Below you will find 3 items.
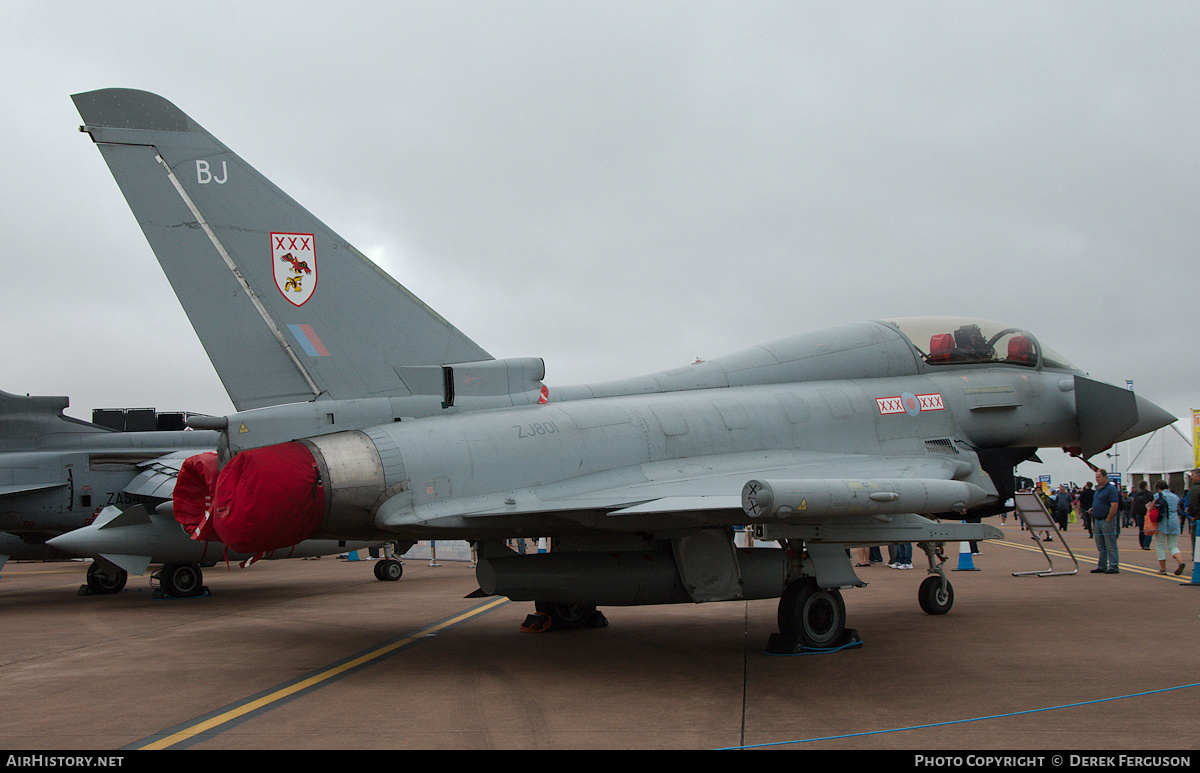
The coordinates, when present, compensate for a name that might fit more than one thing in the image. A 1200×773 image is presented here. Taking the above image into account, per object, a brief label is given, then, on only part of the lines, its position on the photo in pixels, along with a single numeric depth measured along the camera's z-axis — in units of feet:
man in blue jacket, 45.29
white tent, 116.06
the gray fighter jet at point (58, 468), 43.83
